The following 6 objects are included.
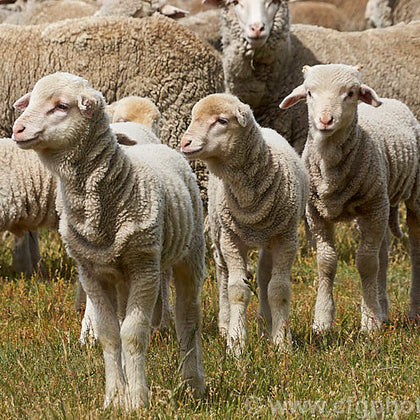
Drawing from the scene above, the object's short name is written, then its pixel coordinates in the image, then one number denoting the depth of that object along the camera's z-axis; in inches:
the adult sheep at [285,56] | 573.3
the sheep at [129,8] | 621.3
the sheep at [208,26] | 723.7
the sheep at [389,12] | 834.2
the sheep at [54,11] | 773.3
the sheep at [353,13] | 1048.2
